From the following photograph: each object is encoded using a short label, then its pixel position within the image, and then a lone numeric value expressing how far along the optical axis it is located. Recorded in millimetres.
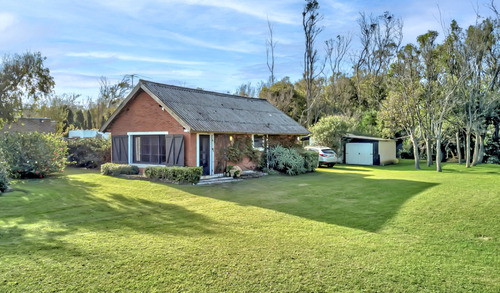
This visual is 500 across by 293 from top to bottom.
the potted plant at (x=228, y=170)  15867
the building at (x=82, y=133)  33406
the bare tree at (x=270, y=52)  39938
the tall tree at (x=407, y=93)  20109
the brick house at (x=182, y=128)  14922
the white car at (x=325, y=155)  21656
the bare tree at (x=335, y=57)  39850
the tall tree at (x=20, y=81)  16688
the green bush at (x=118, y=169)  16141
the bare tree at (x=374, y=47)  38625
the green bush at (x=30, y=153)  15039
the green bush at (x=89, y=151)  20703
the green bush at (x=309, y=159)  18484
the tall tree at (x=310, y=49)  35500
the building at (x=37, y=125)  29516
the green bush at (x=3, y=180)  10992
